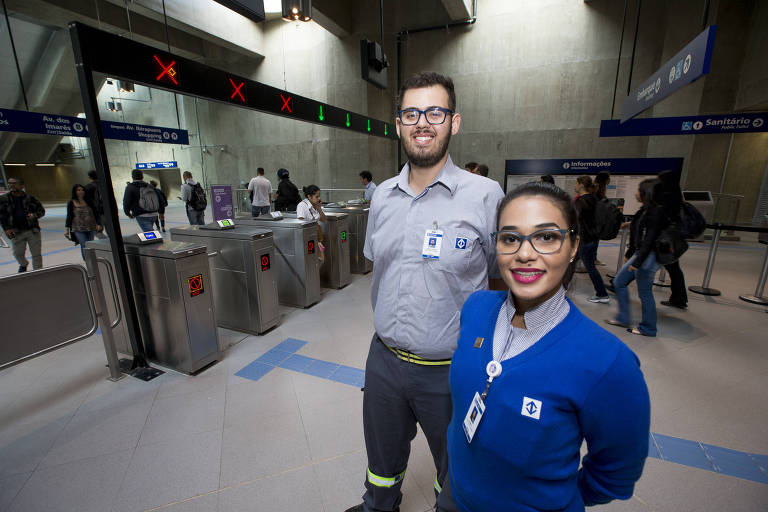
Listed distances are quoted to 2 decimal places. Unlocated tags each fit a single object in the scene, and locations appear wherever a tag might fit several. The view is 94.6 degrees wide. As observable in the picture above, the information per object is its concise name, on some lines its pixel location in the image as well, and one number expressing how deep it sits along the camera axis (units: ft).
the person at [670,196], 10.55
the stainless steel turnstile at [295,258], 13.87
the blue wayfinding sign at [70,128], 21.65
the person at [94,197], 17.10
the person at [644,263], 10.82
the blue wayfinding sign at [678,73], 9.59
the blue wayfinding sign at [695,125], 20.88
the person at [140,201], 19.79
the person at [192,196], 24.31
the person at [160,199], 21.13
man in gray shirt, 3.85
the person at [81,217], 16.63
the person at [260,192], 26.45
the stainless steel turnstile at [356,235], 19.04
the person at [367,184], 21.49
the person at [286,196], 23.02
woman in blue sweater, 2.25
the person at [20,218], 15.05
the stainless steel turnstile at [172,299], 9.03
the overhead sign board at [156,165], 50.24
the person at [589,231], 14.14
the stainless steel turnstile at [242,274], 11.37
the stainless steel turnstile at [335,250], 16.42
